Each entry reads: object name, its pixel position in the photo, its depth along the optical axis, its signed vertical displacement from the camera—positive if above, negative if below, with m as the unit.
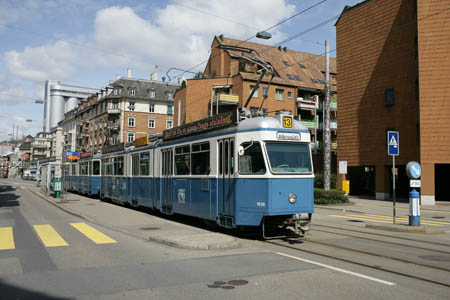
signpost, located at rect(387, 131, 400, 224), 14.12 +1.00
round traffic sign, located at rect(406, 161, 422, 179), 13.60 +0.06
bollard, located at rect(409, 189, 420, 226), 13.23 -1.22
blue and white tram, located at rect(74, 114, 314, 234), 10.02 -0.10
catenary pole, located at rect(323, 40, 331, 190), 25.66 +2.64
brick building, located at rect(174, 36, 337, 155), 45.22 +9.45
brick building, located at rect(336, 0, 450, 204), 26.59 +6.10
